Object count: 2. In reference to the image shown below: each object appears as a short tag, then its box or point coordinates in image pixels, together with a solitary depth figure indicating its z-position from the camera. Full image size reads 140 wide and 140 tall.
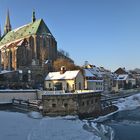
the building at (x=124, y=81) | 57.86
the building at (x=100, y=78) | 42.20
